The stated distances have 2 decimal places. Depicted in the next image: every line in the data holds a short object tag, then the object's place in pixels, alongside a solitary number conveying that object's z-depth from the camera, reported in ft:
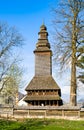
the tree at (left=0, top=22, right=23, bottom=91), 67.86
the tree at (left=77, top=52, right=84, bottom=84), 59.53
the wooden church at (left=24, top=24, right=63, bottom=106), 81.15
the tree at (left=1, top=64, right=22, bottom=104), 86.52
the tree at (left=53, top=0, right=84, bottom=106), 58.99
